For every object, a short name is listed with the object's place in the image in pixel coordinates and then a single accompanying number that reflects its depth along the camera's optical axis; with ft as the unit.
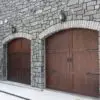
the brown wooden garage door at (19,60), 32.91
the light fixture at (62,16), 25.62
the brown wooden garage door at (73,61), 23.41
